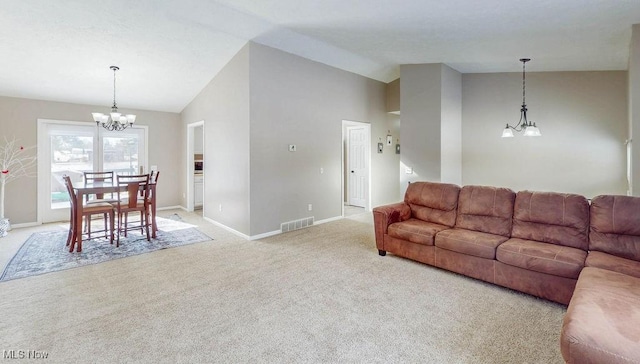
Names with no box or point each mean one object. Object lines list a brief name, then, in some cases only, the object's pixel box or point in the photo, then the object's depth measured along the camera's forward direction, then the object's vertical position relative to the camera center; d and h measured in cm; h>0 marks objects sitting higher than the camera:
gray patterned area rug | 366 -99
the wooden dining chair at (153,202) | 496 -37
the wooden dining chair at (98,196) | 493 -29
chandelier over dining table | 499 +111
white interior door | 754 +31
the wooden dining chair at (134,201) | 463 -34
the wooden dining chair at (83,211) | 427 -45
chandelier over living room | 451 +99
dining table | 422 -24
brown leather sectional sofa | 160 -70
